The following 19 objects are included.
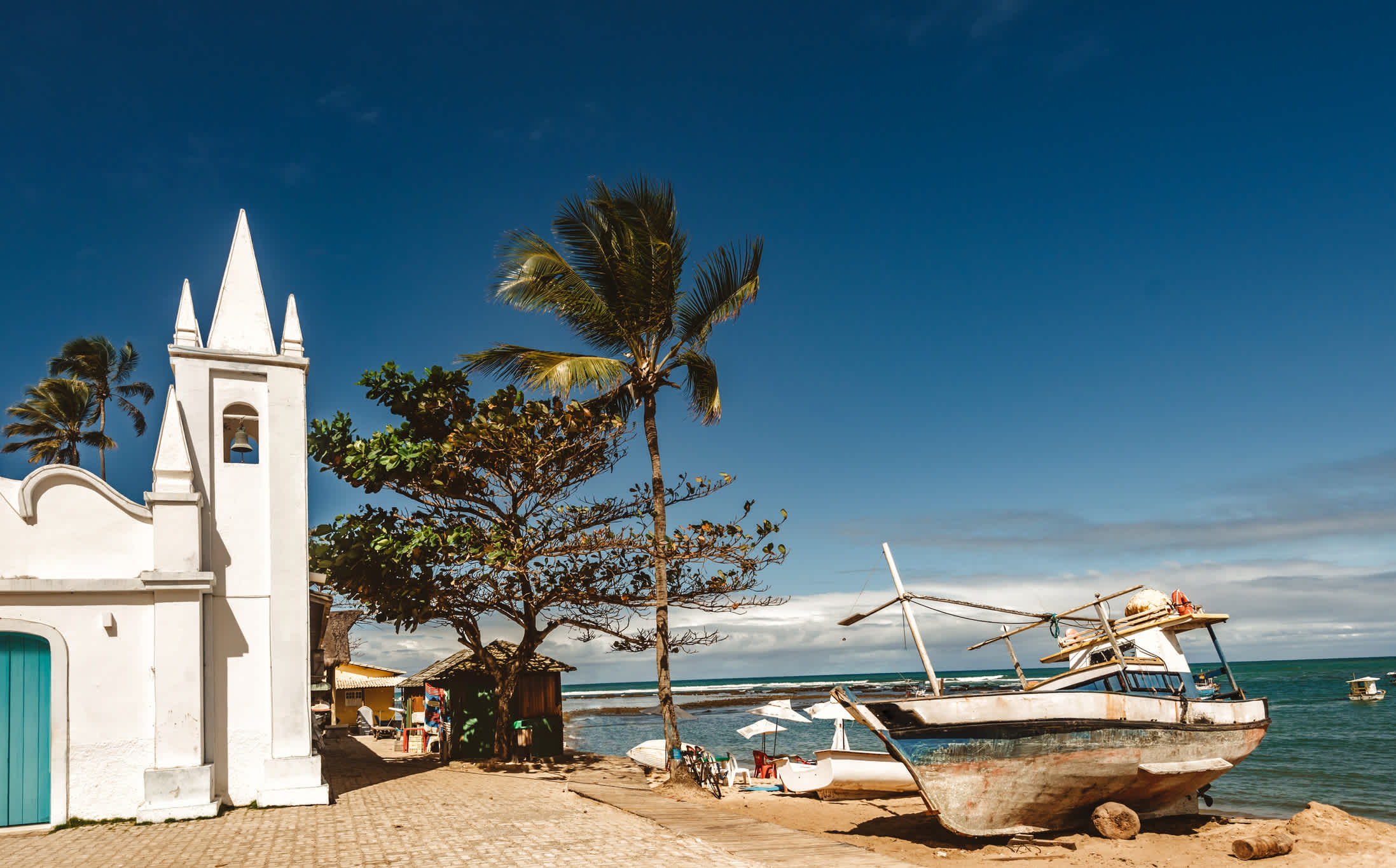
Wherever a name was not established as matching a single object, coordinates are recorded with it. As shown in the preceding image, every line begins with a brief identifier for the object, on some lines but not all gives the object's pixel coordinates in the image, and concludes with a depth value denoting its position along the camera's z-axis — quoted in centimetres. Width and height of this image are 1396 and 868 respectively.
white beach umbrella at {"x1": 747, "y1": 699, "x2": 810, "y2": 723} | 2146
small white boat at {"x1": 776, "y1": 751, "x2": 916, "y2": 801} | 1931
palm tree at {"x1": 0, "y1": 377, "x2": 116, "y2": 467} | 3631
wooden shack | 2125
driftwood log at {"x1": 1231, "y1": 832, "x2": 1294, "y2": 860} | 1339
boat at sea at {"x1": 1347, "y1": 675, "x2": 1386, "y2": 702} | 5662
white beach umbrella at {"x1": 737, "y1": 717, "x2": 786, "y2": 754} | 2398
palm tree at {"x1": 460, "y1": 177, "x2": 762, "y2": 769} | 1730
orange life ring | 1700
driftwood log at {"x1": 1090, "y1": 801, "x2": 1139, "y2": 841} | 1397
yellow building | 3631
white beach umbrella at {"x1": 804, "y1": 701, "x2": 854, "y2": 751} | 2077
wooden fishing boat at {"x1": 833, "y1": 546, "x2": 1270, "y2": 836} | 1294
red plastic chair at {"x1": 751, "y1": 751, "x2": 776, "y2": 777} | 2216
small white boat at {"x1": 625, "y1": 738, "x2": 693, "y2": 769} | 2238
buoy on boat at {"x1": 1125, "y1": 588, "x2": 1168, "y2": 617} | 1741
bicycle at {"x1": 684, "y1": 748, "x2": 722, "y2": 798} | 1964
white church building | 1163
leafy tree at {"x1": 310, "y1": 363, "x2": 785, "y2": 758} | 1716
